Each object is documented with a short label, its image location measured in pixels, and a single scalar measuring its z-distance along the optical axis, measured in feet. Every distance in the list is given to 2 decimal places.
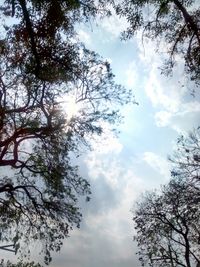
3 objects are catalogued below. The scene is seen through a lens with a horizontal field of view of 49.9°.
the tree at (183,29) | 19.15
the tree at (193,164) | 36.30
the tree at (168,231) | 50.65
